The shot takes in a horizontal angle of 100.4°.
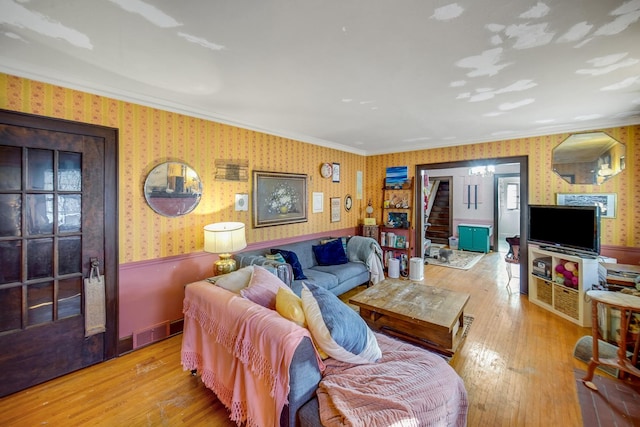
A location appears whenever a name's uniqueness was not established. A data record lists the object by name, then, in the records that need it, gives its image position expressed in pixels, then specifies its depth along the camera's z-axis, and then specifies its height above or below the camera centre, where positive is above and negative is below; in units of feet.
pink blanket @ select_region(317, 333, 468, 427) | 4.05 -3.02
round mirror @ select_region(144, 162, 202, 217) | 9.04 +0.84
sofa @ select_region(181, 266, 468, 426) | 4.33 -2.96
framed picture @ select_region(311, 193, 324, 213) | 15.50 +0.57
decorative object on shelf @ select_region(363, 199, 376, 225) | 17.93 -0.33
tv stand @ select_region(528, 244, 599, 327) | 10.26 -3.14
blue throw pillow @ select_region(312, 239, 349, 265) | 13.55 -2.12
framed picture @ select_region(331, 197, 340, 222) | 16.85 +0.22
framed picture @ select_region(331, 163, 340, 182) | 16.85 +2.55
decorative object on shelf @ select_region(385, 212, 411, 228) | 17.61 -0.51
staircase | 28.12 -0.58
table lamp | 9.32 -1.06
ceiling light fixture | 23.10 +3.76
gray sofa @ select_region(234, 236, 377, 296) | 10.06 -2.69
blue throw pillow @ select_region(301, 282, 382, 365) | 4.97 -2.25
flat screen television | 10.37 -0.64
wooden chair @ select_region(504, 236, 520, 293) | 15.52 -2.42
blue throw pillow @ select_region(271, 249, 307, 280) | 11.21 -2.08
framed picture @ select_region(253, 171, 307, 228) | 12.32 +0.72
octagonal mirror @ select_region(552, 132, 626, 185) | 11.82 +2.51
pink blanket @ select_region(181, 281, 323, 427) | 4.59 -2.77
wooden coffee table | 8.07 -3.14
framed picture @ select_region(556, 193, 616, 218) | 11.82 +0.55
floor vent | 8.78 -4.15
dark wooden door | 6.81 -0.83
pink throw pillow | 6.35 -1.89
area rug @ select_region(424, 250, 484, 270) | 19.79 -3.80
